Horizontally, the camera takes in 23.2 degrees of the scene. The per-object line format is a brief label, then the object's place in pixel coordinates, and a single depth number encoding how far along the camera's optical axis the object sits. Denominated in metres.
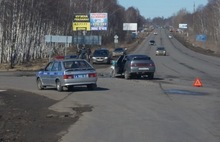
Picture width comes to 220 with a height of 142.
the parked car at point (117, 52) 82.12
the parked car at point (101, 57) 61.49
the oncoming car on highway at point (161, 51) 92.56
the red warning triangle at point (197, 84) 28.41
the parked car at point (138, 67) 34.84
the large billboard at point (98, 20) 84.46
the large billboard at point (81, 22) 73.66
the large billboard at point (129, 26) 152.25
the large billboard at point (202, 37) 119.06
